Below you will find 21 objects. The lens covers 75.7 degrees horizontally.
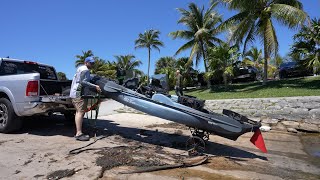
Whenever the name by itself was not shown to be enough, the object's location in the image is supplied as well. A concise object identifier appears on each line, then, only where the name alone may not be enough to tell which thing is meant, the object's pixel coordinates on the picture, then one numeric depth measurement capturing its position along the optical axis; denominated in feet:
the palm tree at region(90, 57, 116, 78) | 86.09
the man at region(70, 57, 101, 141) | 14.66
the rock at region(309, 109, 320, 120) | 22.14
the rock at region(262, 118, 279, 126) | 22.58
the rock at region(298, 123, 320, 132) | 20.71
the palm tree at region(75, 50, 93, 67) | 104.74
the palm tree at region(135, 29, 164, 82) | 98.00
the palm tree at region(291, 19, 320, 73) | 35.12
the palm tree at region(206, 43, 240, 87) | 43.59
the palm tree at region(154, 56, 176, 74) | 114.17
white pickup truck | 15.40
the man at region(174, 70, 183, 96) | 37.21
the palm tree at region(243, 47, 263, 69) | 90.17
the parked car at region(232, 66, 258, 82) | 55.99
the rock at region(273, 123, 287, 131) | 21.62
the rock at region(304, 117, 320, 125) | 21.66
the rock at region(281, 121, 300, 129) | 21.58
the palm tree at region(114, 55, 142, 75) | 109.96
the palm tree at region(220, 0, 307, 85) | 39.06
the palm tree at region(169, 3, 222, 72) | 61.71
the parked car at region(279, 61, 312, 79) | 50.44
